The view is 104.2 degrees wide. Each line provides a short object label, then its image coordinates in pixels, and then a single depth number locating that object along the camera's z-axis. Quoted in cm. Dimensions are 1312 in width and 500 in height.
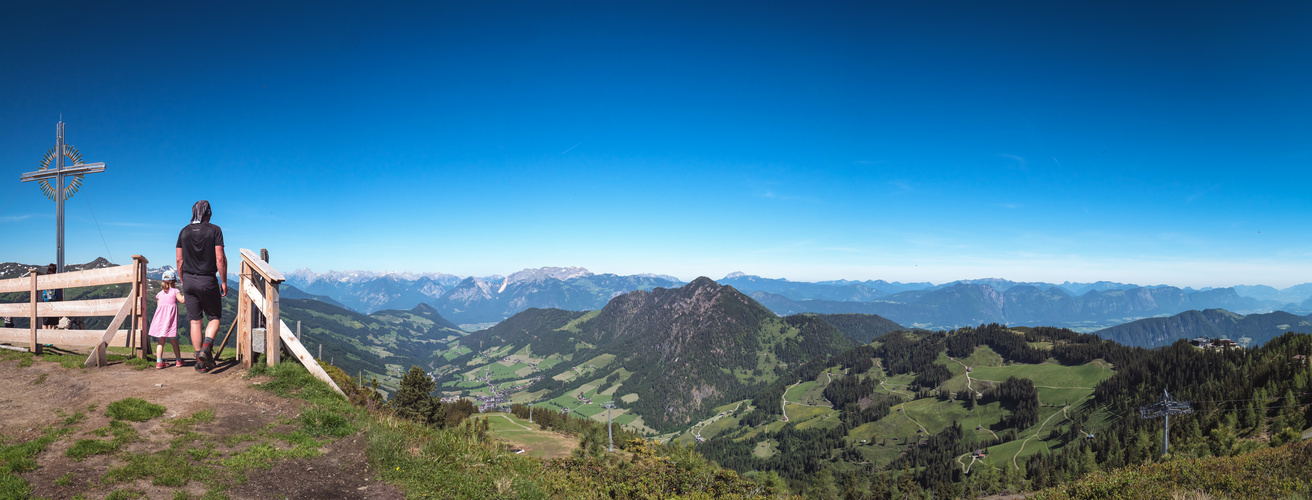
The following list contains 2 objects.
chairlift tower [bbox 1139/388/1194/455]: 7689
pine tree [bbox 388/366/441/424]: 2252
